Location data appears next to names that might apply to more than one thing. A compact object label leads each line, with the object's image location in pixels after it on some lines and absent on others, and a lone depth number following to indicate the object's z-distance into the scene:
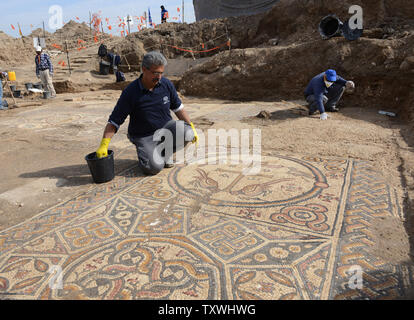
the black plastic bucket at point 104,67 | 13.71
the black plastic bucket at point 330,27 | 7.06
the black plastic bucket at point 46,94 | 9.51
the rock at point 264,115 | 5.56
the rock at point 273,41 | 11.72
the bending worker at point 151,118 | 2.95
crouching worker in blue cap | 5.16
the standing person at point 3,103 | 7.82
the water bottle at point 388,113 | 5.38
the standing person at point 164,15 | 18.98
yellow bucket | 10.39
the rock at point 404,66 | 5.59
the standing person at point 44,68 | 8.91
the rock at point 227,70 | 8.38
